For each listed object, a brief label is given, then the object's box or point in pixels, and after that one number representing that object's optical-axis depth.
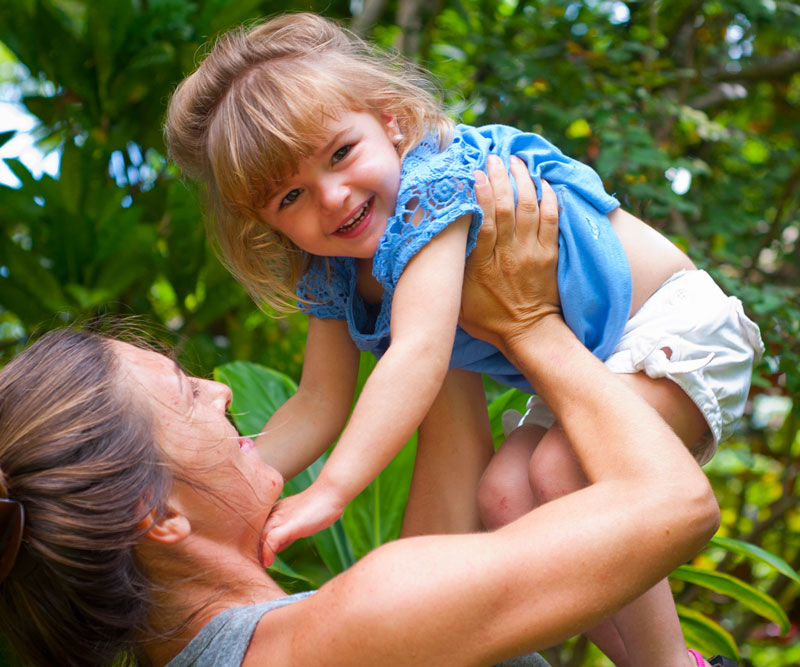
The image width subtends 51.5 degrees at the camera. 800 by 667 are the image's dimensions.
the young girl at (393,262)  1.37
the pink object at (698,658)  1.45
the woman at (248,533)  1.08
